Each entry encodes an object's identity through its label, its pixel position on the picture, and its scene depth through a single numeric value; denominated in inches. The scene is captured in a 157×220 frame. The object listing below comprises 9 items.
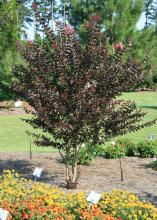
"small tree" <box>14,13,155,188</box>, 293.9
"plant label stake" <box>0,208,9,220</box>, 181.0
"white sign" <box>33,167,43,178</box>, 281.3
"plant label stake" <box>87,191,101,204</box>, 212.5
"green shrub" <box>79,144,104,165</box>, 390.9
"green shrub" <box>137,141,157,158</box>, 444.5
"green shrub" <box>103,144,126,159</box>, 432.6
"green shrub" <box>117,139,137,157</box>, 454.9
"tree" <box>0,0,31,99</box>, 896.9
